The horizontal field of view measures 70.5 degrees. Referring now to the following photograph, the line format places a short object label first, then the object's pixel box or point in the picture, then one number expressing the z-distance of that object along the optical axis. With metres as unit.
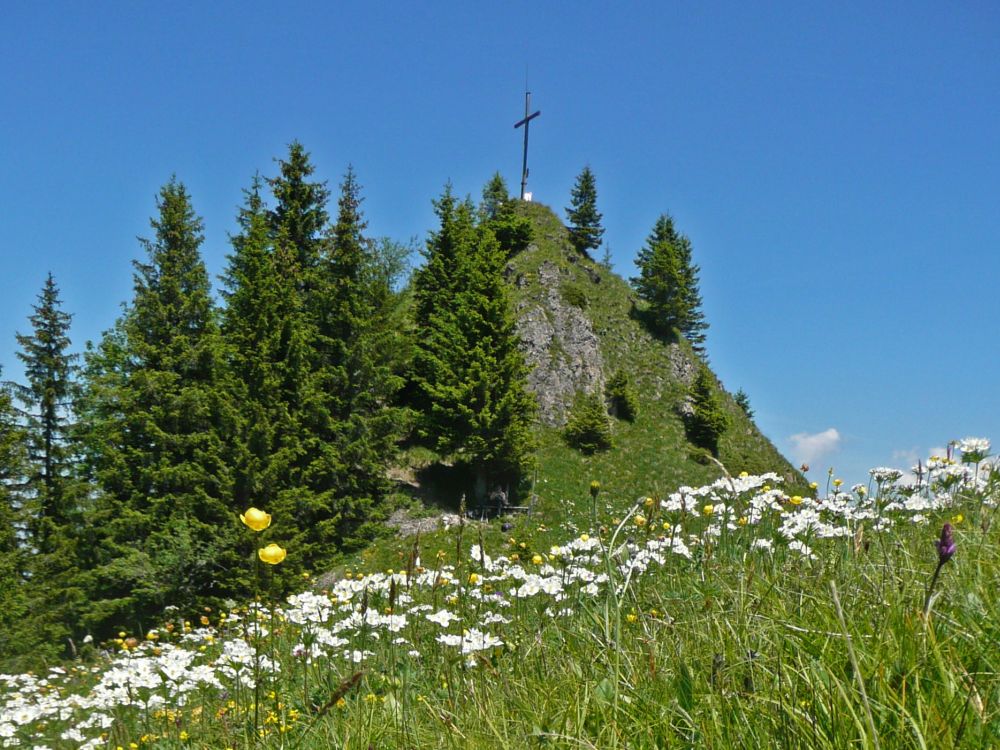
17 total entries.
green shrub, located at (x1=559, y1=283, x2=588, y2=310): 46.81
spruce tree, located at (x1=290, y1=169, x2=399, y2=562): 27.28
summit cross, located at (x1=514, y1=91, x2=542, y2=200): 60.06
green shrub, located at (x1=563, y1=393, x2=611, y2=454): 37.95
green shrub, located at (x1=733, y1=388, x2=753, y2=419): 55.25
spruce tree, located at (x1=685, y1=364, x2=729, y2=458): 41.47
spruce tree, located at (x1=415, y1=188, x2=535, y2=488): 30.31
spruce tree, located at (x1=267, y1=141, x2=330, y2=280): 35.94
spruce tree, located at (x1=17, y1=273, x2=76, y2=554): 26.12
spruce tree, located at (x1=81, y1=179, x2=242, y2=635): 23.09
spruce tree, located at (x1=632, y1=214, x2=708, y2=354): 50.22
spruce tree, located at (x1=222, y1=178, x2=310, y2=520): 25.53
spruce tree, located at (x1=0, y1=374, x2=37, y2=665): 20.75
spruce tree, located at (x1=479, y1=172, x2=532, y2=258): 50.91
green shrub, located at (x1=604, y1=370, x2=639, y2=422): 42.69
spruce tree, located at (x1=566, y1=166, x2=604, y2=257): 57.31
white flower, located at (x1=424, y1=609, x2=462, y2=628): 4.11
